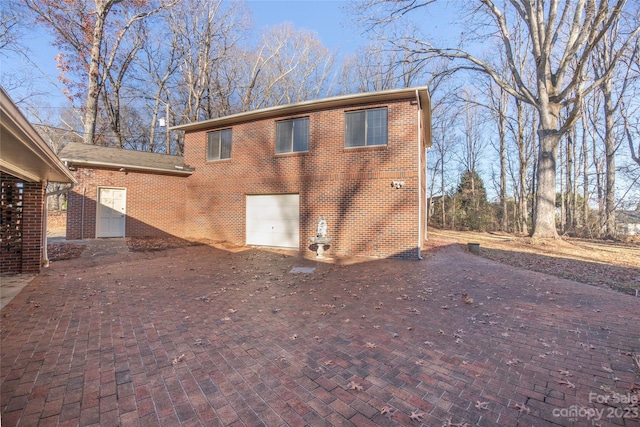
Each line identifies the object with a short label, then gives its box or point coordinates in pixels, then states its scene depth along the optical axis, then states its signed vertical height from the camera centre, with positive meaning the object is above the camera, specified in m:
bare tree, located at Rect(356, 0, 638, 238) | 11.80 +5.83
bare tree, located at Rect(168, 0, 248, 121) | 21.77 +12.07
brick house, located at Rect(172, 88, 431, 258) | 9.55 +1.48
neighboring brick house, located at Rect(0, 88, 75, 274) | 6.33 -0.08
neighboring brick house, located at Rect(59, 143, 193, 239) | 11.78 +0.82
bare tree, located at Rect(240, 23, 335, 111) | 23.47 +11.95
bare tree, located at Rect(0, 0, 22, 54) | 15.43 +9.75
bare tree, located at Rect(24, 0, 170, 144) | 17.03 +11.09
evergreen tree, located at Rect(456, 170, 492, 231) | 23.84 +1.07
